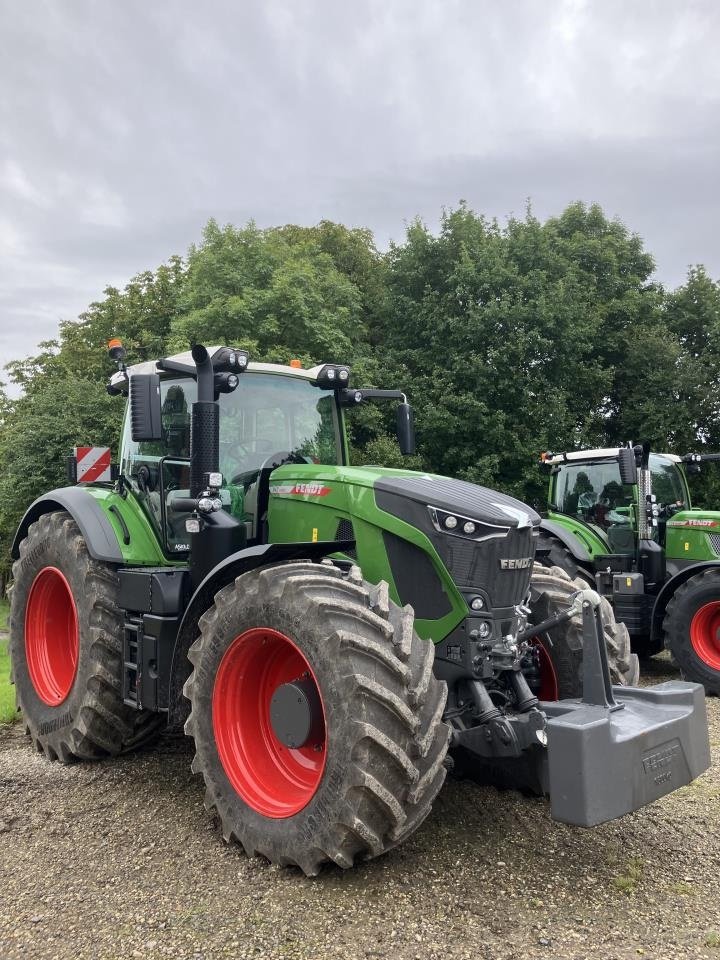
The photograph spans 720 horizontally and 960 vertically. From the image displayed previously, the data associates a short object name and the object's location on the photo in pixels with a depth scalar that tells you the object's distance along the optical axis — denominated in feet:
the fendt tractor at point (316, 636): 10.33
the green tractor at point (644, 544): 26.43
